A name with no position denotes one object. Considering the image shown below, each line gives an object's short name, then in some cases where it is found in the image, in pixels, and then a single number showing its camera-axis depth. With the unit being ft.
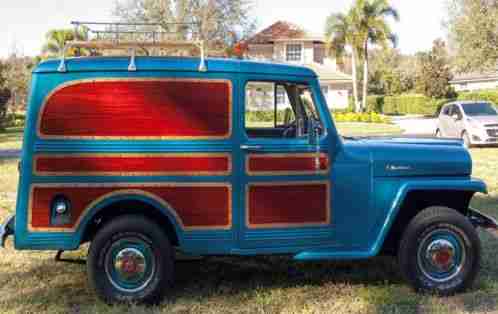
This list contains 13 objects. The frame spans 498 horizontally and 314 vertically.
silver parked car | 60.39
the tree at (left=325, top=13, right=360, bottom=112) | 149.28
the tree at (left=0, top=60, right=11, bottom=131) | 110.73
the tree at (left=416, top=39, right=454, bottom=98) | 166.50
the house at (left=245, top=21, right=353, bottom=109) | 145.48
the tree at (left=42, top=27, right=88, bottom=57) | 146.82
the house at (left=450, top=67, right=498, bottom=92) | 213.25
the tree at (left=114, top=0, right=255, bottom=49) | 104.78
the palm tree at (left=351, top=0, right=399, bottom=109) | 147.84
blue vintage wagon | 15.69
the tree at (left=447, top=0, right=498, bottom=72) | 89.92
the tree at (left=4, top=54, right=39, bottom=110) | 137.59
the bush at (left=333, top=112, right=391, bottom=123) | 123.85
